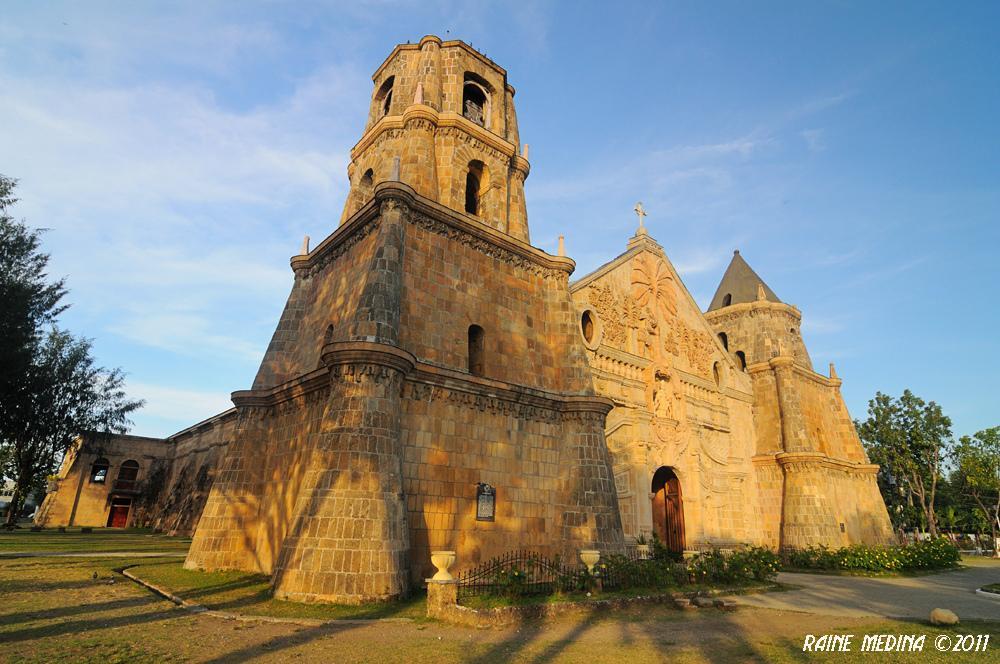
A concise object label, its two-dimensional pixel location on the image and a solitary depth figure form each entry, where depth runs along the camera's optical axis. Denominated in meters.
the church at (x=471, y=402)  11.85
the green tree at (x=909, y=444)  43.19
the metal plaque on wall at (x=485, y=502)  14.09
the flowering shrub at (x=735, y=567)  14.48
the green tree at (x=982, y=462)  39.53
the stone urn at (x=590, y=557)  12.51
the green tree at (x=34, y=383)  20.25
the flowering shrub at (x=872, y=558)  22.09
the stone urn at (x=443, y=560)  10.40
